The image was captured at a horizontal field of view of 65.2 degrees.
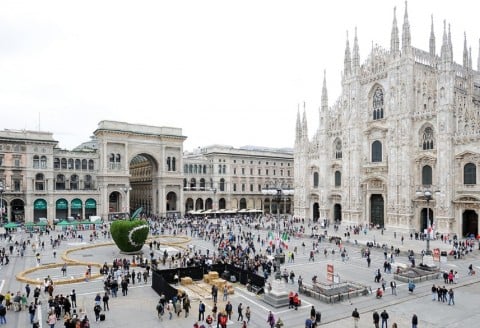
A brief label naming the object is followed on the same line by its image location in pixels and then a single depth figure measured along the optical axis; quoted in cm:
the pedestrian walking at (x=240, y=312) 1731
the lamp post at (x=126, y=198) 6354
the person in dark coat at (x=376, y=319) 1619
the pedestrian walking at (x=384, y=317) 1611
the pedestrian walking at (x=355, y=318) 1628
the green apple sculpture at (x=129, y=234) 3266
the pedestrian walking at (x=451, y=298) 1957
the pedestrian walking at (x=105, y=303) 1853
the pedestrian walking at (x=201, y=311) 1753
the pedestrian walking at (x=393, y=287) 2162
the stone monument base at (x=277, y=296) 1962
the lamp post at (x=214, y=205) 6875
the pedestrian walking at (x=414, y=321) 1568
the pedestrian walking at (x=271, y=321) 1598
